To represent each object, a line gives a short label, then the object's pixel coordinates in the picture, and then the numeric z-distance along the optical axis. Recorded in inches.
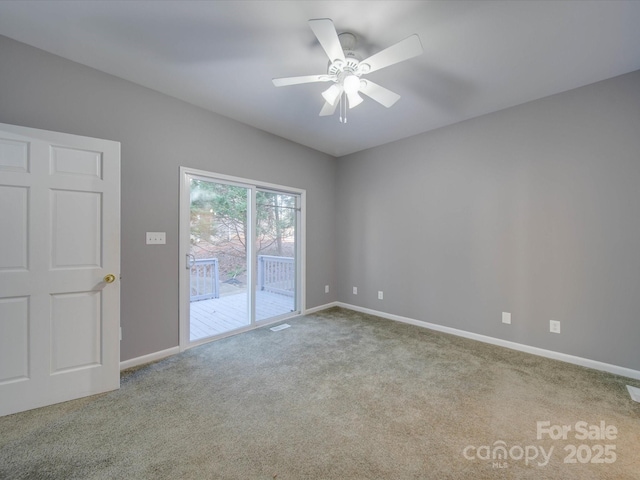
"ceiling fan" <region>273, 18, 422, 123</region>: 62.5
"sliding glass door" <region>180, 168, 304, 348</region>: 122.6
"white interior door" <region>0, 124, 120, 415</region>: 73.4
